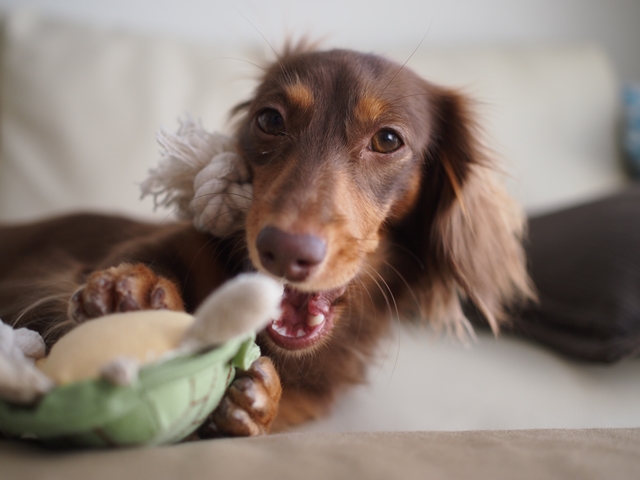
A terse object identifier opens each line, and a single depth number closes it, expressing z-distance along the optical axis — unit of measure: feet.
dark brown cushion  1.30
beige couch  0.68
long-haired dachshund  0.86
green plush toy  0.63
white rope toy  1.03
